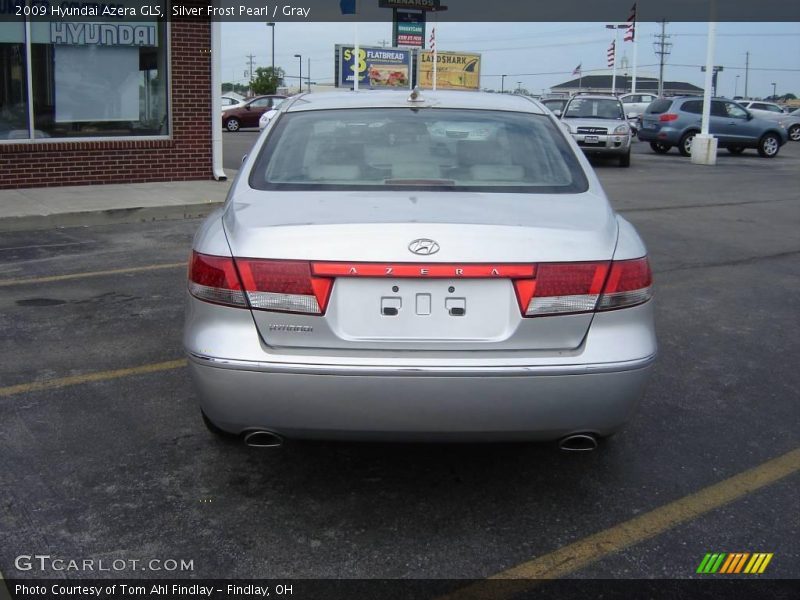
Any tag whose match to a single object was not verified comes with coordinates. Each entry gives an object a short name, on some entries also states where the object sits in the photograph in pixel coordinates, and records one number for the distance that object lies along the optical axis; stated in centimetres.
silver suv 2116
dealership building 1259
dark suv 2567
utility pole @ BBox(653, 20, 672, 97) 8462
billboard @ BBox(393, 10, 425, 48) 3697
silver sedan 308
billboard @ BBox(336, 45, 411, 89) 4781
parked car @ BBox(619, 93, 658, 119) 4116
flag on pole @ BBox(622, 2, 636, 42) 4828
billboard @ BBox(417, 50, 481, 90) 5494
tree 7831
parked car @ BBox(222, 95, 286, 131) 3441
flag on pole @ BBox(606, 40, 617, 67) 5228
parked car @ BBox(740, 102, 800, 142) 3808
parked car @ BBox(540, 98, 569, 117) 2503
